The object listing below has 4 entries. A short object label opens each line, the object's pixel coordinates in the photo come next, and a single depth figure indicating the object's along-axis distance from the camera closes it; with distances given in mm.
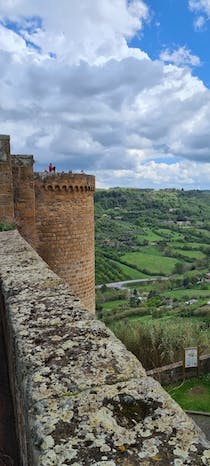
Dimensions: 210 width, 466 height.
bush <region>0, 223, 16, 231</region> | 9494
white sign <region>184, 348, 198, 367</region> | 14159
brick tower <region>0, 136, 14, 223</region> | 9883
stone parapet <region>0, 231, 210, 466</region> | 1553
